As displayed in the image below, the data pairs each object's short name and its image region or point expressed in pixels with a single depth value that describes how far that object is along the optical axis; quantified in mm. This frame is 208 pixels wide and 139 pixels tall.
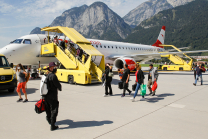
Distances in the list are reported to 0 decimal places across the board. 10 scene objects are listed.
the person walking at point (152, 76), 7645
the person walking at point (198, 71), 11047
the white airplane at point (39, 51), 12398
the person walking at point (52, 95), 3854
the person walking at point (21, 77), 6516
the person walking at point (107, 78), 7777
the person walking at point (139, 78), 6707
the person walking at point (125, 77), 7477
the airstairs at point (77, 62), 10578
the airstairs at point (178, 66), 24520
